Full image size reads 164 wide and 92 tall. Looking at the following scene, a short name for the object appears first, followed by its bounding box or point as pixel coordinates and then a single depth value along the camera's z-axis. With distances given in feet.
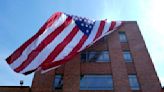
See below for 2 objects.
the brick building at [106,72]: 54.24
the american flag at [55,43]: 38.55
